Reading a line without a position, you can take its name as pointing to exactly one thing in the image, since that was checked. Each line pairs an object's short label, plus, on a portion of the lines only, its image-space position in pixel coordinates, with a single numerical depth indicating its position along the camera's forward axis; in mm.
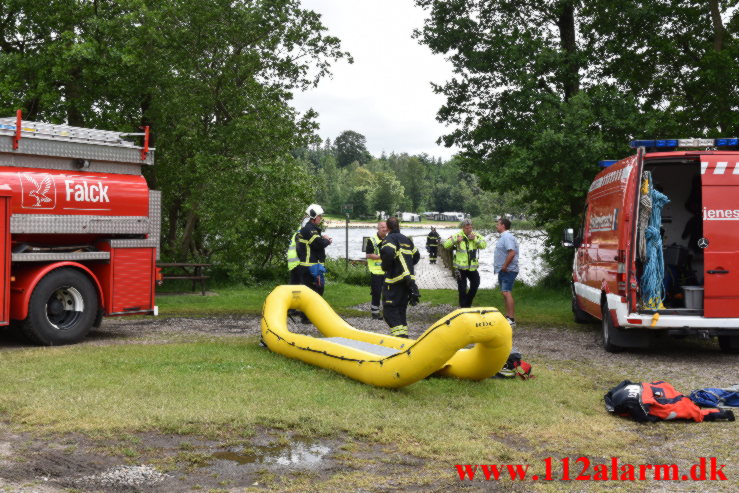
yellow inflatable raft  7180
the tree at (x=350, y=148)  189575
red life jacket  6816
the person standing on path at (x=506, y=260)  13062
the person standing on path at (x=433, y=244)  34938
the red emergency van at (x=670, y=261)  9977
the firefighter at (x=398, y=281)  10109
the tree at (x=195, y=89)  17016
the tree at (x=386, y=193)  125562
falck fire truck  10344
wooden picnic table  18281
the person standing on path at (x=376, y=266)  13922
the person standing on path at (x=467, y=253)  14031
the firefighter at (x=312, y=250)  12492
